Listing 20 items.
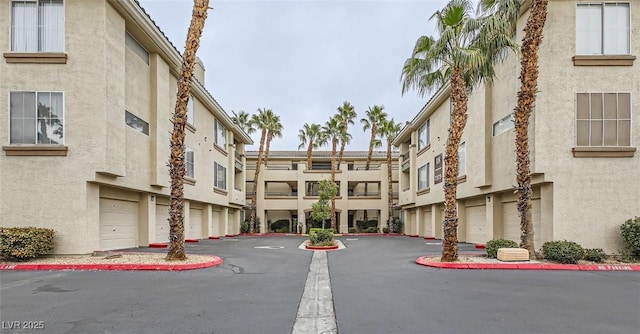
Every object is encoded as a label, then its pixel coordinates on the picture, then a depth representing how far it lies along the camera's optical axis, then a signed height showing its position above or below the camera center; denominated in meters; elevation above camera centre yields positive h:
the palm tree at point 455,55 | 13.69 +4.41
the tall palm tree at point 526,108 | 13.84 +2.48
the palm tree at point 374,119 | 42.88 +6.44
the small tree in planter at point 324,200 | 30.23 -1.80
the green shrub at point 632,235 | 13.80 -2.00
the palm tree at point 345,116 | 42.88 +6.74
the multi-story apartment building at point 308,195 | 42.16 -1.99
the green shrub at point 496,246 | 14.67 -2.53
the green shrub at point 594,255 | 13.52 -2.63
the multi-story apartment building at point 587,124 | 14.80 +2.07
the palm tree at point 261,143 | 39.89 +3.61
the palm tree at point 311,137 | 45.66 +4.82
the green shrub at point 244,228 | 39.22 -5.03
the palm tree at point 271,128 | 42.50 +5.47
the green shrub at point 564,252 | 13.14 -2.49
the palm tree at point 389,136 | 40.91 +4.44
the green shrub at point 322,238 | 21.41 -3.31
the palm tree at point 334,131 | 41.57 +5.01
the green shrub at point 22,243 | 12.44 -2.11
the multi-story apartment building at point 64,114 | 13.77 +2.26
